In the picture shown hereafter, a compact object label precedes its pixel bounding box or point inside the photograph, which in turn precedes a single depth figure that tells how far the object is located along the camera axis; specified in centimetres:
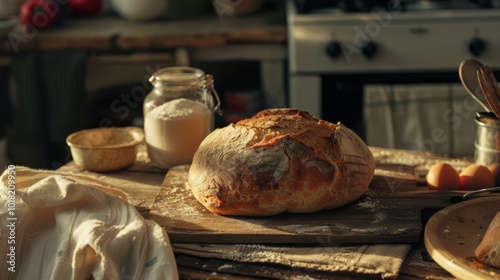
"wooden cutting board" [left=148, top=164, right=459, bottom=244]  131
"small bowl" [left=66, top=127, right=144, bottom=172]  169
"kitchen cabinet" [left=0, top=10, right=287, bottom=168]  298
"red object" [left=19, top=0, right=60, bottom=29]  308
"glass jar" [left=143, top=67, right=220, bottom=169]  169
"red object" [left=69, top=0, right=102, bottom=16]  335
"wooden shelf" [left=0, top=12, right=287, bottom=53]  297
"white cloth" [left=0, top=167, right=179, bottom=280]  121
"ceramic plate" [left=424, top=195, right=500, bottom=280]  115
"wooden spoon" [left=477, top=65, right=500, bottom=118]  151
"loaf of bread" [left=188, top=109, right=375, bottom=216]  137
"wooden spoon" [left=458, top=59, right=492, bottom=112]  155
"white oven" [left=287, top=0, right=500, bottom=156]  279
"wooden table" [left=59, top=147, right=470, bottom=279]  123
